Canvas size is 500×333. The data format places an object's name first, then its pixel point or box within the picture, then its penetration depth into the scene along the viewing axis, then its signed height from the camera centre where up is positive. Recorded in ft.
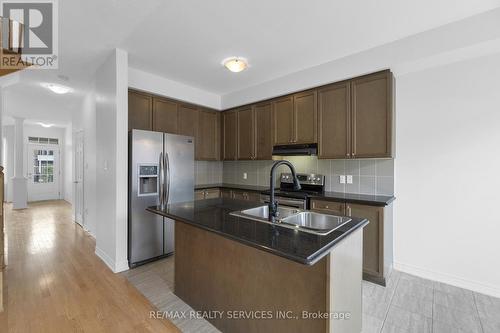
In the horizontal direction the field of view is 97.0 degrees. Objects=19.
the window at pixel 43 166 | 26.60 +0.10
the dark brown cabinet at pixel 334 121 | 9.69 +2.03
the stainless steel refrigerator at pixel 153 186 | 9.53 -0.93
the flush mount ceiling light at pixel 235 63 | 9.83 +4.58
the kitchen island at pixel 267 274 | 3.97 -2.41
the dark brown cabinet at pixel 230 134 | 14.38 +2.11
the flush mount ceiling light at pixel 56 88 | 13.03 +4.73
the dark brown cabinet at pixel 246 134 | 13.47 +2.02
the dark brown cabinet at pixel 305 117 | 10.75 +2.44
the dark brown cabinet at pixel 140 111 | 10.89 +2.82
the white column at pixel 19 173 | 21.48 -0.61
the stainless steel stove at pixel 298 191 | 10.01 -1.27
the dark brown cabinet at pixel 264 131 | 12.60 +2.03
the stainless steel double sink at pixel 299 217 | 5.39 -1.33
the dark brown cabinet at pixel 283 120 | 11.64 +2.46
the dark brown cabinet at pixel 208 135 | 14.15 +2.06
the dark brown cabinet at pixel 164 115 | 11.81 +2.81
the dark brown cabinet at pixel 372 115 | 8.63 +2.05
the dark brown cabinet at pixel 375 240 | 8.10 -2.79
